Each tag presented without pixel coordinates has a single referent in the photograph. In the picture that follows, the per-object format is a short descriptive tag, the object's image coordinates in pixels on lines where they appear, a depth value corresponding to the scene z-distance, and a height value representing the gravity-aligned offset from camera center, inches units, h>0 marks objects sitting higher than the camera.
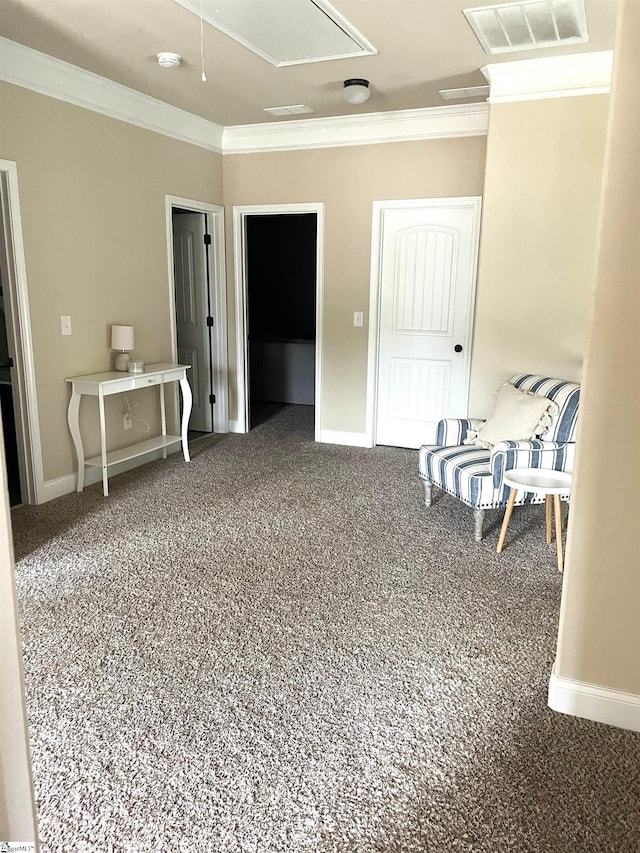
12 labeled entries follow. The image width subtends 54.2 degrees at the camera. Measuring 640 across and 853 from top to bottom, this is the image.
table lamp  173.5 -13.1
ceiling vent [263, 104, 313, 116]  186.3 +53.7
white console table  161.8 -26.6
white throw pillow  143.4 -28.3
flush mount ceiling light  159.9 +51.0
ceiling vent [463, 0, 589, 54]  120.5 +54.1
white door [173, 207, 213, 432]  223.9 -5.7
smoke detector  142.2 +51.9
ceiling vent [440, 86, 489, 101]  167.6 +53.6
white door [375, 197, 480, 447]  198.1 -5.4
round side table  125.9 -38.1
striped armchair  136.8 -37.1
